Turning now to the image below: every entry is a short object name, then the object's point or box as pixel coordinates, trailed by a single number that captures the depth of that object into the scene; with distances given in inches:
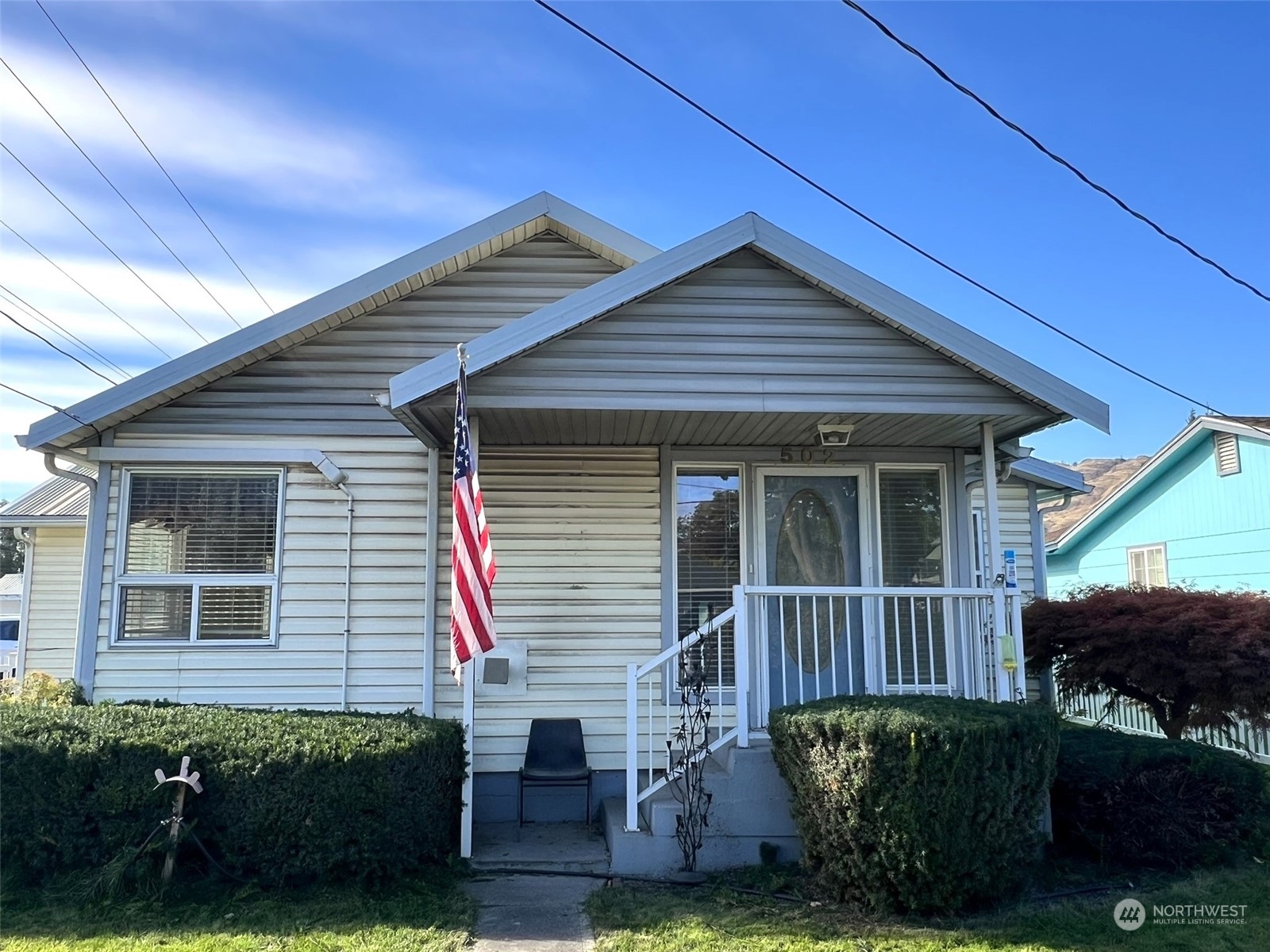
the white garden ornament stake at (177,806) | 197.3
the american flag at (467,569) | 214.7
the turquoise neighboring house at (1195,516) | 579.5
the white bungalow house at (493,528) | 277.0
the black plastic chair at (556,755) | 260.1
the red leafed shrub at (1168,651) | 302.5
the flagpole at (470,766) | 230.4
